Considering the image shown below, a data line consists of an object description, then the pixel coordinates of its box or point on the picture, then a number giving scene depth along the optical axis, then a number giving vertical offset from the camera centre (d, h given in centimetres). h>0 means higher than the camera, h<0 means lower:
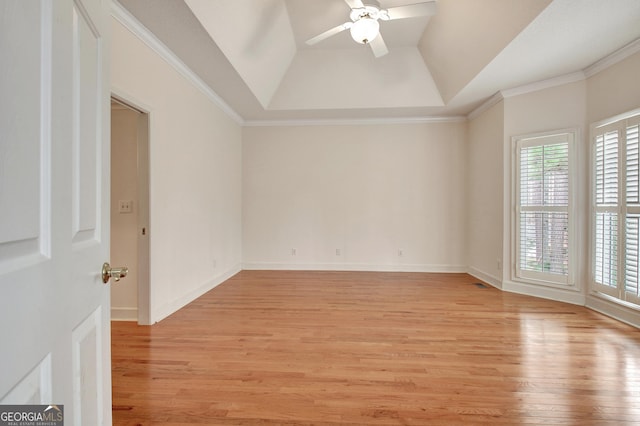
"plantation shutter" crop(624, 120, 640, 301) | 300 -5
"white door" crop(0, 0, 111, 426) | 53 +1
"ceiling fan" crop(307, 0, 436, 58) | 288 +189
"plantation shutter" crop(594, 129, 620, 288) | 328 +4
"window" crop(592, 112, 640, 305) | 304 +2
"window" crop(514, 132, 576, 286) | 382 +3
